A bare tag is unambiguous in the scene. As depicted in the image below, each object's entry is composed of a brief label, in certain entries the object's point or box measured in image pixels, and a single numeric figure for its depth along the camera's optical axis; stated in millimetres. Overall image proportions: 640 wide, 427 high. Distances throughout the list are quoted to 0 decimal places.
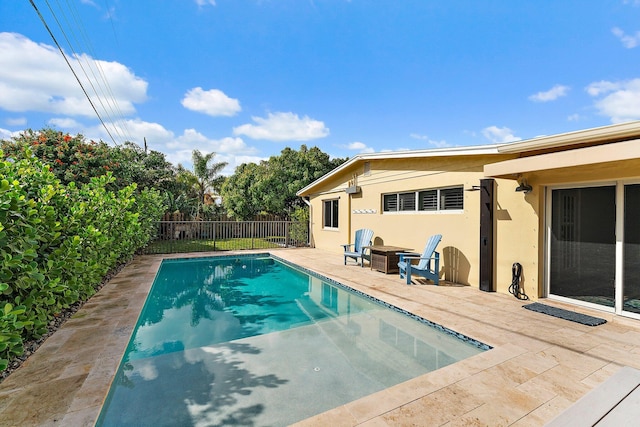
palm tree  23922
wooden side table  9008
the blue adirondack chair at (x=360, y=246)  10414
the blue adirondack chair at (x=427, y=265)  7582
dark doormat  4812
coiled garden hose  6277
